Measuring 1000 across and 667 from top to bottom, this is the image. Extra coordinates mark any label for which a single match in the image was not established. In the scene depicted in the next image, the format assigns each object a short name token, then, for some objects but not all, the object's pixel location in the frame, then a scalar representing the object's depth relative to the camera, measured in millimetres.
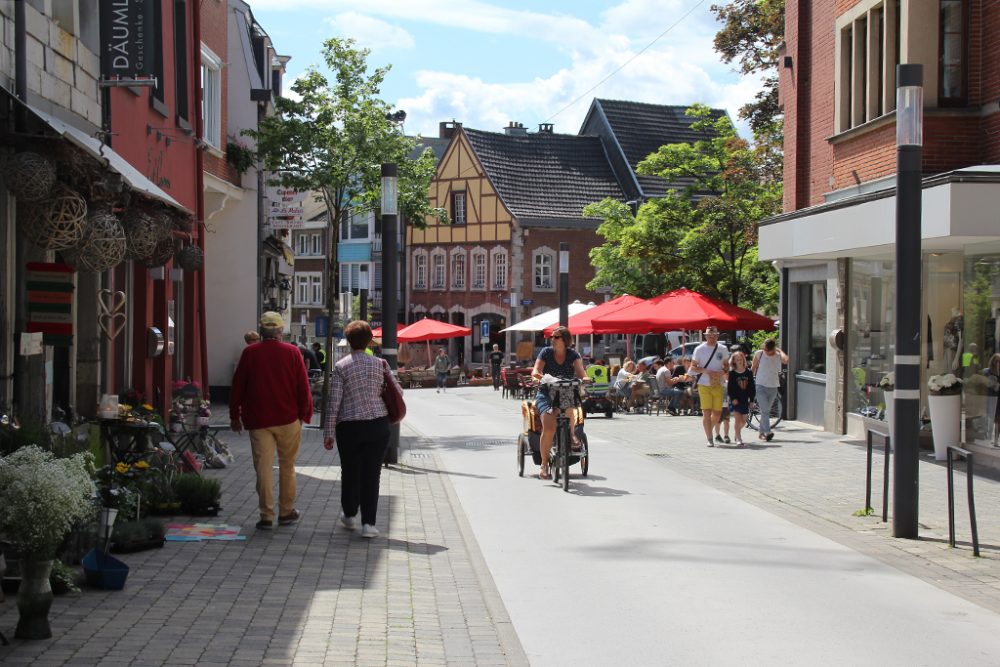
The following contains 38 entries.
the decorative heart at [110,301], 13242
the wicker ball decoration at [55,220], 8859
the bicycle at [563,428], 13242
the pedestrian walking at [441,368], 47094
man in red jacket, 9828
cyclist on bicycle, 13570
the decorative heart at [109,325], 13320
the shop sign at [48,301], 9992
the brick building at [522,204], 59562
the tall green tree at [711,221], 33906
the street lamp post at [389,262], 15703
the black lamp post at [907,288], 9930
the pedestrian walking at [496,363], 47250
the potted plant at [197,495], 10531
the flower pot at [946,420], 16203
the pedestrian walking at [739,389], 19172
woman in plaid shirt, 9789
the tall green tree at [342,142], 24031
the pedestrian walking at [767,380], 19672
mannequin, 16500
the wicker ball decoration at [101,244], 9344
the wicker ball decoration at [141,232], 10906
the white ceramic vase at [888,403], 17700
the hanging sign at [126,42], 12406
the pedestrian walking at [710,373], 18484
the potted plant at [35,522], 6023
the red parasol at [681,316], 25359
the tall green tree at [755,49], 31047
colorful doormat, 9398
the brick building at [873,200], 15820
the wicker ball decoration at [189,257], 17172
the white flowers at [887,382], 17931
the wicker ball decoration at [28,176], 8461
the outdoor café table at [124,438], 10672
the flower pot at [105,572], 7344
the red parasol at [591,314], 28578
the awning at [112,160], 8603
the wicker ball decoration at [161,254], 12344
